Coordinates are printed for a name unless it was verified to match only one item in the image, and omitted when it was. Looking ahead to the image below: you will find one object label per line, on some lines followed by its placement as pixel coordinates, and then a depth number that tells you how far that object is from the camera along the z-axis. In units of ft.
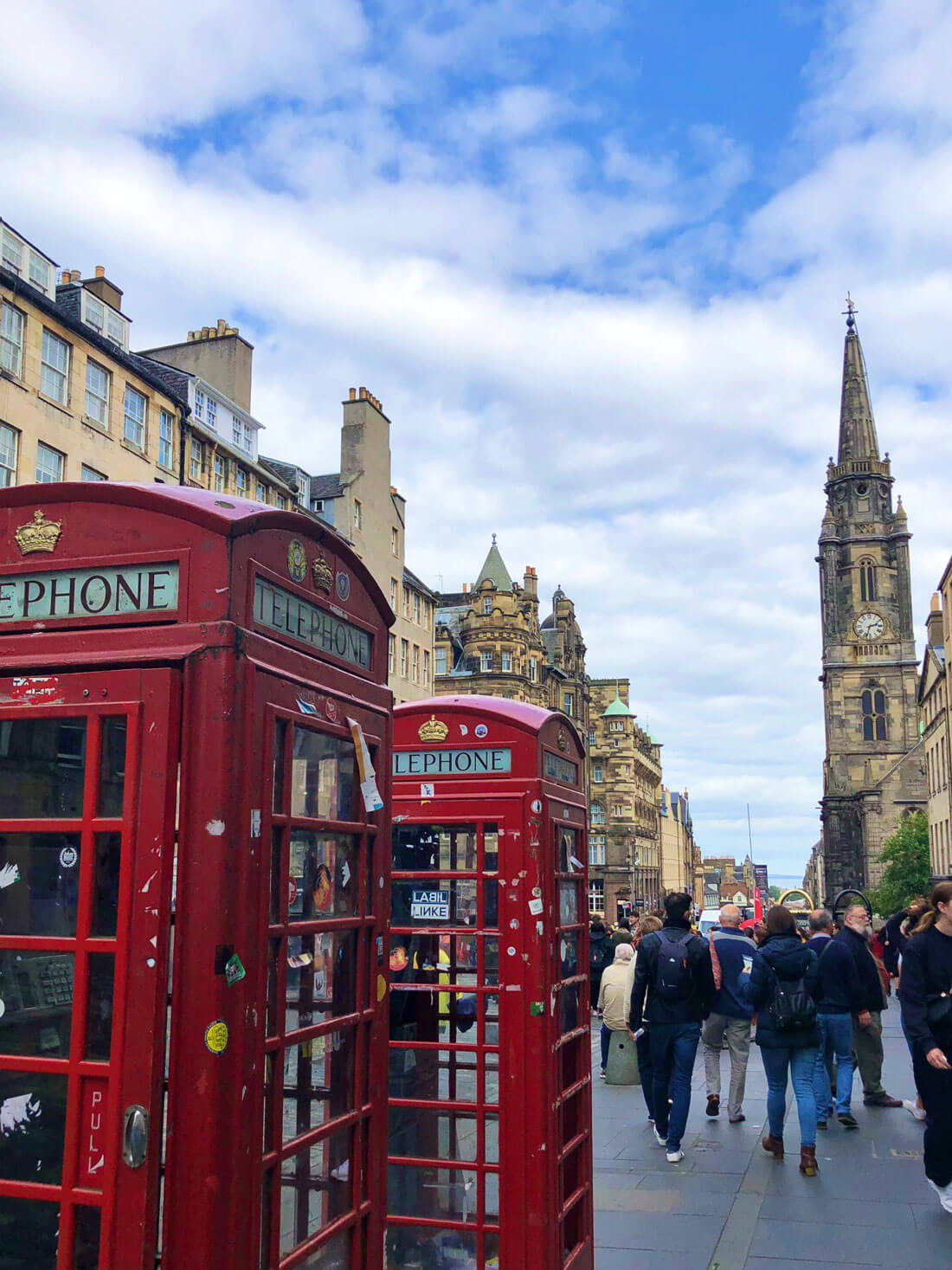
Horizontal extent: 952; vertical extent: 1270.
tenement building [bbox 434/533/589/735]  203.92
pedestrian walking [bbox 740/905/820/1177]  29.43
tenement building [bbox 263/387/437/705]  138.51
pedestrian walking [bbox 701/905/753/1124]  35.29
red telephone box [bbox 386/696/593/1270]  18.08
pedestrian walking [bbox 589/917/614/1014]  53.83
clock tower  277.03
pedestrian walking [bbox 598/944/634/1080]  40.40
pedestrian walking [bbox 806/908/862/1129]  33.01
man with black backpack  29.58
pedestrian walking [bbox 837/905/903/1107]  33.86
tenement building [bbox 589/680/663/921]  264.72
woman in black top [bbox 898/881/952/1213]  22.34
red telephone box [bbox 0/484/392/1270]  9.06
